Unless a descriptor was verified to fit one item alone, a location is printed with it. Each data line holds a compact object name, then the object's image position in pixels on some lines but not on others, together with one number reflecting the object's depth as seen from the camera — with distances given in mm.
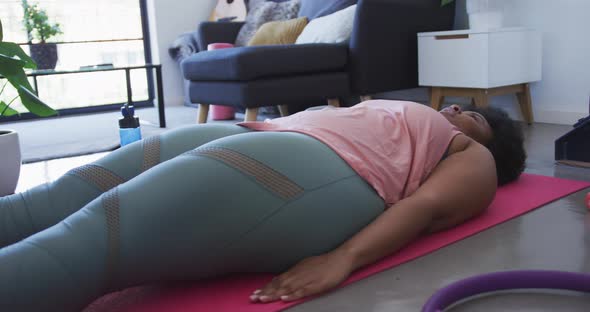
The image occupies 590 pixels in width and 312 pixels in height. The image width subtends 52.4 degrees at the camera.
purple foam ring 1099
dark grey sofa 3090
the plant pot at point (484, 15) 3020
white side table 2953
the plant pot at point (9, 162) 2041
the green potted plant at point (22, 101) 1950
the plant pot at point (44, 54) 3771
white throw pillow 3348
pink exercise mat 1091
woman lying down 979
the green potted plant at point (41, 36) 3771
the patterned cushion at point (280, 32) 3879
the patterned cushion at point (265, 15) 4238
